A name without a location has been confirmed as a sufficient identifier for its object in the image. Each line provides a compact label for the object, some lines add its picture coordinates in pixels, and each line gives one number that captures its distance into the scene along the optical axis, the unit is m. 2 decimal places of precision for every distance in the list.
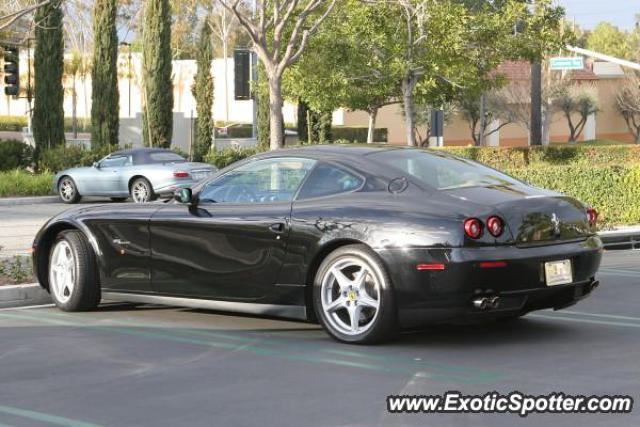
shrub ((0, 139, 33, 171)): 32.97
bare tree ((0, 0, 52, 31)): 18.27
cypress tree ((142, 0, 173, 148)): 36.53
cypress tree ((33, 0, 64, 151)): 34.22
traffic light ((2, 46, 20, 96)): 30.16
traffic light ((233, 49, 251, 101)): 31.75
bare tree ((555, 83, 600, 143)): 74.69
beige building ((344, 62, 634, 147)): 71.50
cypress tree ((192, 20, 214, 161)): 47.47
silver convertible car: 26.36
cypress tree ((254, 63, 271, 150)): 40.62
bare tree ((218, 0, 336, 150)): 23.42
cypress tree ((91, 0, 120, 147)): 35.75
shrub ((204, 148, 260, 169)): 33.94
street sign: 42.13
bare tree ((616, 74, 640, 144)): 80.00
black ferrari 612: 8.05
